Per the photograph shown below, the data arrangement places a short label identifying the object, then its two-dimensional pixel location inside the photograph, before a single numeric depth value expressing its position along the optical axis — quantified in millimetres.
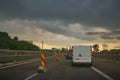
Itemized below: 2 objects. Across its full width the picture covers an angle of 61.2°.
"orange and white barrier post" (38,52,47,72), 7503
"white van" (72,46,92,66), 11044
